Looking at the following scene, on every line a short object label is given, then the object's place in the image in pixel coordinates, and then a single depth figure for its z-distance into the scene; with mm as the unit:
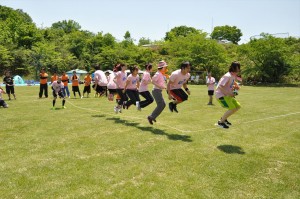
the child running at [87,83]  20797
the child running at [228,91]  7793
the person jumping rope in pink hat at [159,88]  8930
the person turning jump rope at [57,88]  14320
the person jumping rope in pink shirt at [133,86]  10336
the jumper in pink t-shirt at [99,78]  13223
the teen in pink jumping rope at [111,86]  12217
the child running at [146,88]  9836
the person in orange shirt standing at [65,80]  20631
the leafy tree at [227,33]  105456
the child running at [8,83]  18375
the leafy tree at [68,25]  99088
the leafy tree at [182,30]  99481
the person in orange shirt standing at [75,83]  20844
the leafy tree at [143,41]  102150
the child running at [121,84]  11102
